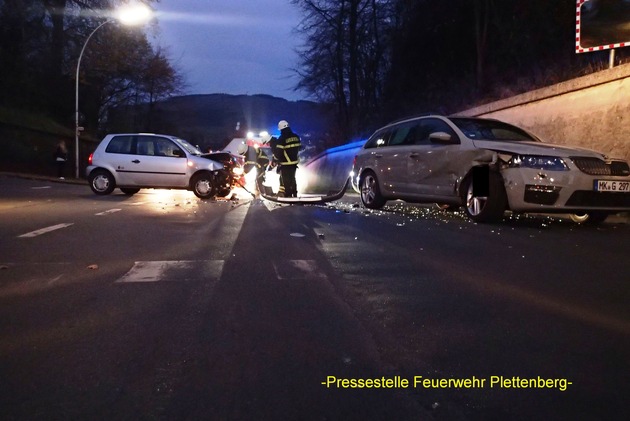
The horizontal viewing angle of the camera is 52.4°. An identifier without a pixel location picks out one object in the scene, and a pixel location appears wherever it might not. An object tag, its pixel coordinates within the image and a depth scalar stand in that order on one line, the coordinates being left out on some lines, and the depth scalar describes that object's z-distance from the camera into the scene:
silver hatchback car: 16.53
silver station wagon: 8.61
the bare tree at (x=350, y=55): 34.84
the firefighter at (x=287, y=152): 14.66
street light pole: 30.33
